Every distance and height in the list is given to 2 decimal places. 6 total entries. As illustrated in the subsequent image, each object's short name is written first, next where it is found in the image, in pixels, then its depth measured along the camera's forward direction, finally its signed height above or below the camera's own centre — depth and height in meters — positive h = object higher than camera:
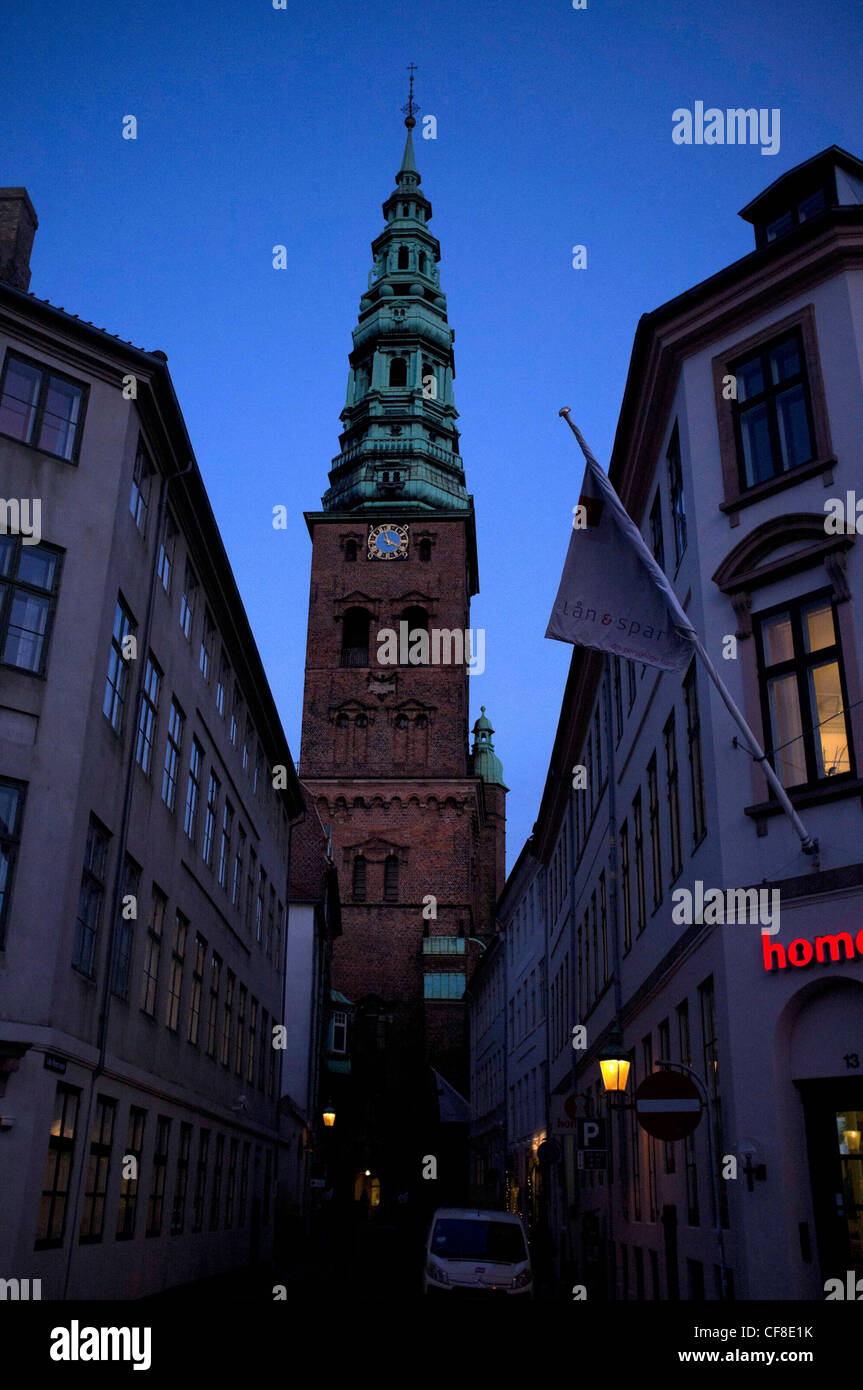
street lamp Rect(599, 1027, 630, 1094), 15.57 +1.92
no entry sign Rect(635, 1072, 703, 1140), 11.49 +1.12
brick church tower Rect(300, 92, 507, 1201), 62.03 +24.81
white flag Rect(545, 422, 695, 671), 12.96 +6.21
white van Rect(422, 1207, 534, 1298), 18.00 -0.24
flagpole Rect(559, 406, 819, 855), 12.16 +4.35
